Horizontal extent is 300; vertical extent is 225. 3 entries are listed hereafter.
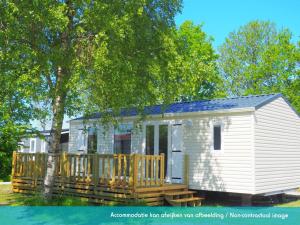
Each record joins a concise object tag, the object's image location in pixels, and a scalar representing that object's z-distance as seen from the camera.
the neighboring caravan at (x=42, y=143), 26.22
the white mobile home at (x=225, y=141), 12.75
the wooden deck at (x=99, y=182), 12.33
